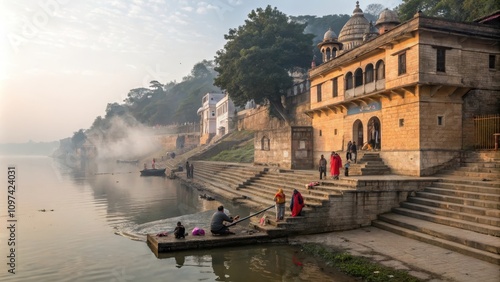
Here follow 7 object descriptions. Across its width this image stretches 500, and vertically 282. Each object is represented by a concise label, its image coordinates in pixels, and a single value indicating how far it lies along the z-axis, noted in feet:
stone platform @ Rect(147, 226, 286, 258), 37.50
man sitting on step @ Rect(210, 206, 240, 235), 40.55
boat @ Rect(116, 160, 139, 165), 263.35
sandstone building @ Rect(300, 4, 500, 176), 53.78
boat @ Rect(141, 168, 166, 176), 145.79
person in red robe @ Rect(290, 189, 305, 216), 42.93
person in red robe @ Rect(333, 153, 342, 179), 53.93
